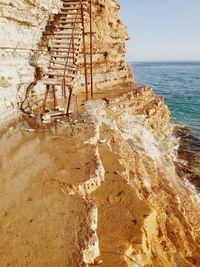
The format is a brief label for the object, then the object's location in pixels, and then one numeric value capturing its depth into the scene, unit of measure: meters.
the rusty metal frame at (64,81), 7.72
